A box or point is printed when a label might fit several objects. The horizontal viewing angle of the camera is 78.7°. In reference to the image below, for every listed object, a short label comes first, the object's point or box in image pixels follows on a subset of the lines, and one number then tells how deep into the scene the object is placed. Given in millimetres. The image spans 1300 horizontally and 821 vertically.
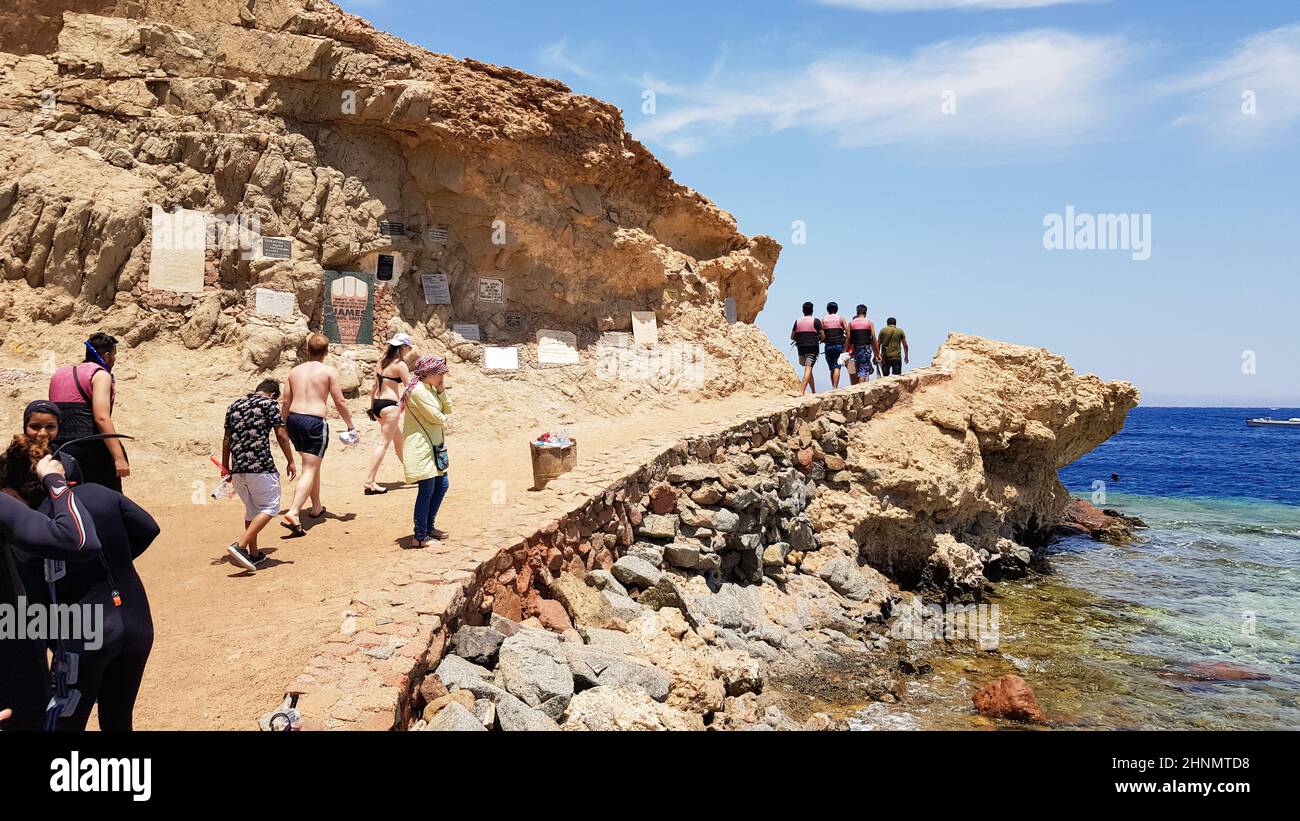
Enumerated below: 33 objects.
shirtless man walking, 7164
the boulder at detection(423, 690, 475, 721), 4262
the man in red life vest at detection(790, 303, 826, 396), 14320
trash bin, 8484
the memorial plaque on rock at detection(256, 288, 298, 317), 11609
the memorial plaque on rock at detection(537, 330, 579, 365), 14953
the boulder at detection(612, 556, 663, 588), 7738
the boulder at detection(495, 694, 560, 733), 4367
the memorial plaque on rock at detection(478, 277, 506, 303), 14617
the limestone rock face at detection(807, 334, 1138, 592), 12633
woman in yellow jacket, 6520
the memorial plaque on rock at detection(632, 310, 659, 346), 16219
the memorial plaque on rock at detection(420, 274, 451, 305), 13891
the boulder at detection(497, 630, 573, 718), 4820
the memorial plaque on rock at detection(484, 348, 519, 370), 14266
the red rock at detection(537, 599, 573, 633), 6190
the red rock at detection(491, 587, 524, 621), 5949
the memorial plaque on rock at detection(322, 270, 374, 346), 12531
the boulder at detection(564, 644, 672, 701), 5391
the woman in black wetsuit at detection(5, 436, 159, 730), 3326
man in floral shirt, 6172
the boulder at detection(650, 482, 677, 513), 9133
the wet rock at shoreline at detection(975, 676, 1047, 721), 7699
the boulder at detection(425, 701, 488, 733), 3980
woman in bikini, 8617
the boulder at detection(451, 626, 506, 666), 5004
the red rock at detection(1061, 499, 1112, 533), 20117
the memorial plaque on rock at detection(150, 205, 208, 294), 10859
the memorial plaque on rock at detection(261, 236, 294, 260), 11789
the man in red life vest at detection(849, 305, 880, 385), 14789
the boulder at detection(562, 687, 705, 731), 4797
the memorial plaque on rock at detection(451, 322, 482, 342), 14133
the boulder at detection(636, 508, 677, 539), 8789
